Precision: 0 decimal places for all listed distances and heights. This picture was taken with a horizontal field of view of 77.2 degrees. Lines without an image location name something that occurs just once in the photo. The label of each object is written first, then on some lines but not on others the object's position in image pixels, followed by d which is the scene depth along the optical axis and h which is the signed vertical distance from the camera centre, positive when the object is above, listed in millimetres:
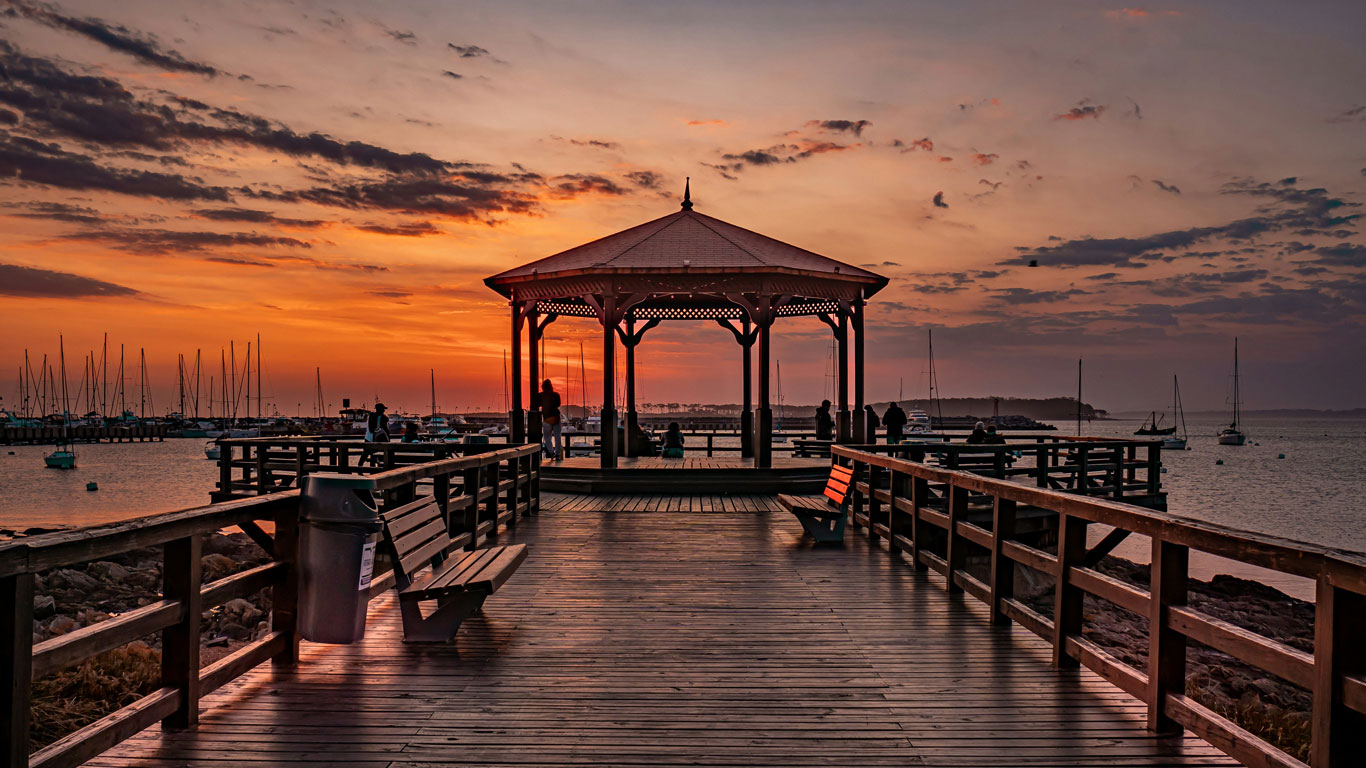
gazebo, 15031 +1855
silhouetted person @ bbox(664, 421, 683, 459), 17719 -1194
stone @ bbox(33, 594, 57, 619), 13012 -3423
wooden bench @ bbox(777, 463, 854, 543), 9227 -1363
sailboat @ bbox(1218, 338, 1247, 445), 114688 -6877
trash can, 4688 -919
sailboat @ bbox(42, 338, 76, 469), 61031 -5393
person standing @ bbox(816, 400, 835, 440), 20234 -914
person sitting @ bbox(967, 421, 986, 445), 15484 -902
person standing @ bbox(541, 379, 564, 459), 17188 -557
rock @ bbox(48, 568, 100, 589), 15344 -3552
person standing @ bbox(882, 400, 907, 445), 18453 -783
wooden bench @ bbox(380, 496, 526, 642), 5094 -1214
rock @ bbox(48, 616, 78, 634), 11484 -3276
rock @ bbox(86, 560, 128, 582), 16375 -3624
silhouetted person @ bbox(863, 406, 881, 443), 18344 -831
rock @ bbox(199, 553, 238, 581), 16359 -3533
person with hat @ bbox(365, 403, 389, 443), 16333 -807
